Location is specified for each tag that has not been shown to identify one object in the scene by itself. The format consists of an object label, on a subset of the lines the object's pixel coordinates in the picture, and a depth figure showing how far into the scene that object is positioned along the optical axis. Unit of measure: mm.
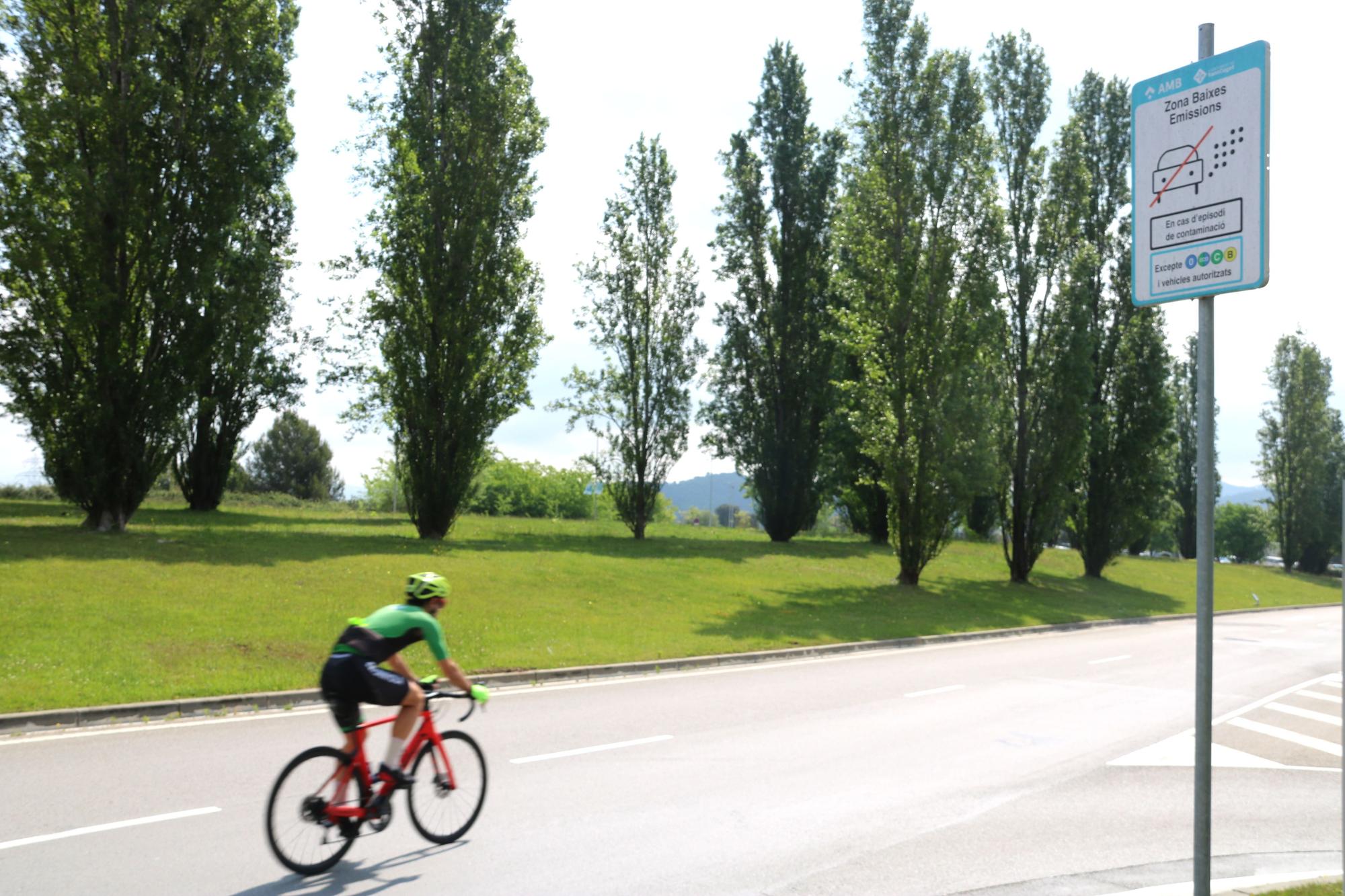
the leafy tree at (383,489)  58391
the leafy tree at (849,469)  43719
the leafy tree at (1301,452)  69750
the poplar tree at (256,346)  28812
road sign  3773
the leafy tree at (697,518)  87356
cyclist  6270
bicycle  6066
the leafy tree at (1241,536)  96938
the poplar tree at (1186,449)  70562
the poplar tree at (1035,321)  38594
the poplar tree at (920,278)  30562
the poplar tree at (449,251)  29266
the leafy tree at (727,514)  132000
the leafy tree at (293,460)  65625
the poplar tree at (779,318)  43656
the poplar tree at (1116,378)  44781
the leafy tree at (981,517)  57250
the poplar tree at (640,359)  38969
